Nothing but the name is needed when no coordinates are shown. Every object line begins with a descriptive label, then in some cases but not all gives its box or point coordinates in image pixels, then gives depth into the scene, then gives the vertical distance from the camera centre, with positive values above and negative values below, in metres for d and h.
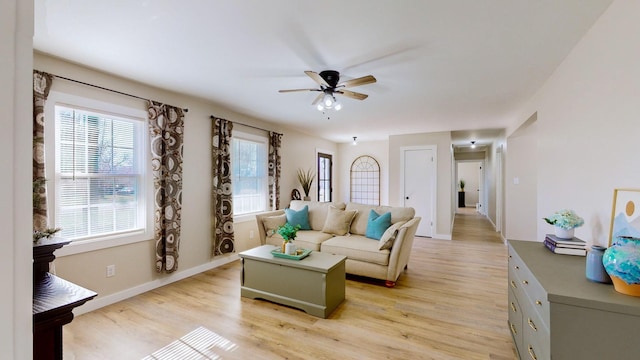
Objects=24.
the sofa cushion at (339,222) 4.26 -0.65
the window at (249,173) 4.66 +0.10
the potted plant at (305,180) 6.26 -0.02
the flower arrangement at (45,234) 1.77 -0.36
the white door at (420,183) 6.28 -0.08
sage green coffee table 2.72 -1.04
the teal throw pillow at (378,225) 3.86 -0.64
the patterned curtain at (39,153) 2.36 +0.21
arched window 8.01 -0.02
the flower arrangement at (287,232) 3.03 -0.58
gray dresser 1.21 -0.63
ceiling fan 2.64 +0.93
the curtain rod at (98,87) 2.62 +0.94
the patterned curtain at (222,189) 4.11 -0.15
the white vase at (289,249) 3.03 -0.76
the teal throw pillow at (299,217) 4.48 -0.62
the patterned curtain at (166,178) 3.34 +0.01
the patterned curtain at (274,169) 5.31 +0.19
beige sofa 3.42 -0.83
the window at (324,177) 7.43 +0.06
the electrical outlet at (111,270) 2.97 -0.98
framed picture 1.50 -0.19
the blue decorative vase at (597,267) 1.41 -0.45
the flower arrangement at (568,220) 1.93 -0.28
